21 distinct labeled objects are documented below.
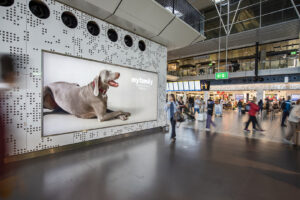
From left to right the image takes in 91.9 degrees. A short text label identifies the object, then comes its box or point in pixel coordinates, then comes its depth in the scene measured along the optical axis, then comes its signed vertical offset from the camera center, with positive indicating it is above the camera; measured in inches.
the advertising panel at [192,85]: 555.0 +47.6
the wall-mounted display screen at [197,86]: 529.2 +42.3
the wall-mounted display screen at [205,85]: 507.2 +43.2
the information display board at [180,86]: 612.1 +47.9
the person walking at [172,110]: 229.9 -20.5
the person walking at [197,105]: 473.1 -28.1
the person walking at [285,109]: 357.7 -27.9
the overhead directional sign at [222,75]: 447.7 +69.8
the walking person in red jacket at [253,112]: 287.6 -29.4
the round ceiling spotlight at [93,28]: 203.9 +98.4
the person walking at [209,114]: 324.1 -38.6
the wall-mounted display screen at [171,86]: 669.9 +52.0
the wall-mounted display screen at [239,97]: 836.5 +3.0
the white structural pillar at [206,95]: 823.7 +13.4
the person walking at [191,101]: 684.9 -17.9
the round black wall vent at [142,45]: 271.9 +97.0
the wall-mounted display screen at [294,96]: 671.9 +8.3
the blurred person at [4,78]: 71.5 +10.2
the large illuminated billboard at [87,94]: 170.6 +3.2
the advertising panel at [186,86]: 583.9 +46.3
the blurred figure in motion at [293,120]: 207.5 -33.1
